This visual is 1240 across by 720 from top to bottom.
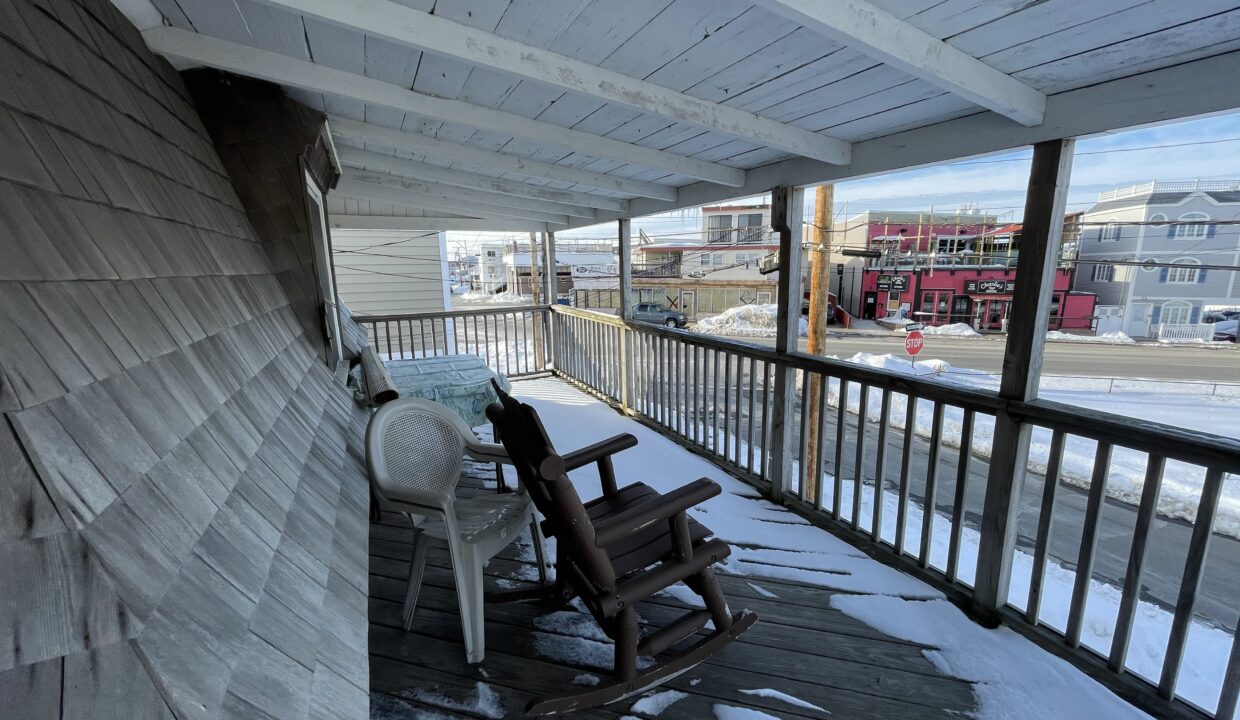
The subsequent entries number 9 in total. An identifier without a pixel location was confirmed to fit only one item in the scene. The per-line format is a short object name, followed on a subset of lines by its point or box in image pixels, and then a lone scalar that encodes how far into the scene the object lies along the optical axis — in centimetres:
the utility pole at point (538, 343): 641
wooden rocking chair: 146
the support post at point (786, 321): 276
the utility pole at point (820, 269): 551
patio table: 350
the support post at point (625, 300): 470
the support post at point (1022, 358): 167
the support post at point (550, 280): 619
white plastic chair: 173
